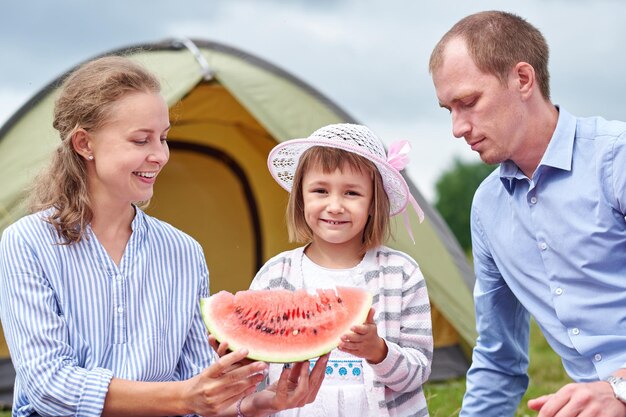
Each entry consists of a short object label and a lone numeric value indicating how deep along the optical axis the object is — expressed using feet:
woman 7.98
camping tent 16.40
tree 74.69
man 8.93
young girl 8.85
